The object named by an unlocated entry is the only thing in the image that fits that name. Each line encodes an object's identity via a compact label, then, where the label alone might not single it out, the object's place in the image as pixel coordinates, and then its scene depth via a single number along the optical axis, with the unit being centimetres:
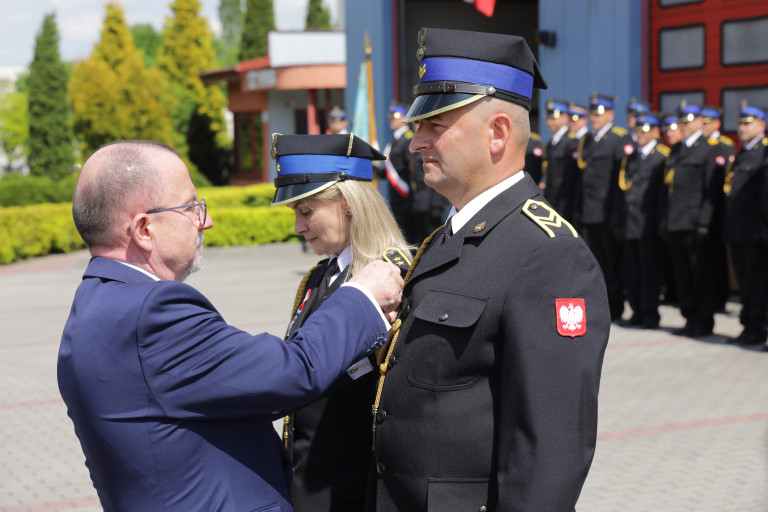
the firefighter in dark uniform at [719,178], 1020
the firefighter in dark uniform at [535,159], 1317
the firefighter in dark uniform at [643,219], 1067
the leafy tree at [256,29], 4841
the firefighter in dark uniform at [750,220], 962
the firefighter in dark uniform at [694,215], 1016
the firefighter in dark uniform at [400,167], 1459
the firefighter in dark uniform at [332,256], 303
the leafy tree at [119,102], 3256
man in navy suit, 216
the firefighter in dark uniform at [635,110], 1117
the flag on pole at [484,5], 782
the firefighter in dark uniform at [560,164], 1212
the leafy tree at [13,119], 7544
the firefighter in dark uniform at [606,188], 1133
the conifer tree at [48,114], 4494
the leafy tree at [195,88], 4072
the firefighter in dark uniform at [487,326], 212
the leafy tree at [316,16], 5250
